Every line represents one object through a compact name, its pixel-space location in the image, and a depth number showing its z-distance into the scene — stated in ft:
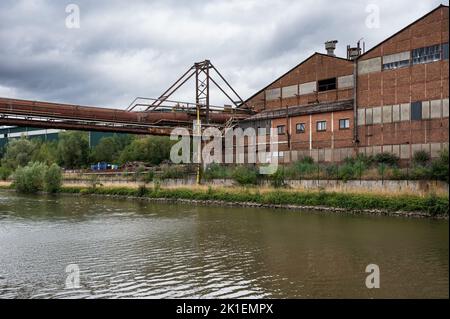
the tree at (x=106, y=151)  217.77
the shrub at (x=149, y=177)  124.23
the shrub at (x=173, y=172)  119.34
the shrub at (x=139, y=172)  130.54
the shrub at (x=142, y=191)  121.35
